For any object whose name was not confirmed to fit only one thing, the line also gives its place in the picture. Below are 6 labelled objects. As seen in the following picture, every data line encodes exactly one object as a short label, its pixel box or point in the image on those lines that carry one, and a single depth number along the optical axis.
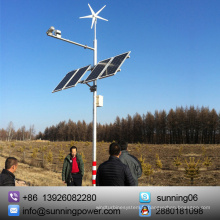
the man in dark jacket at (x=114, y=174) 4.05
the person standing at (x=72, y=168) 7.82
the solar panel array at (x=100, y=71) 9.53
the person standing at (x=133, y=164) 5.46
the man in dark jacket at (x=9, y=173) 3.95
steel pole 8.98
